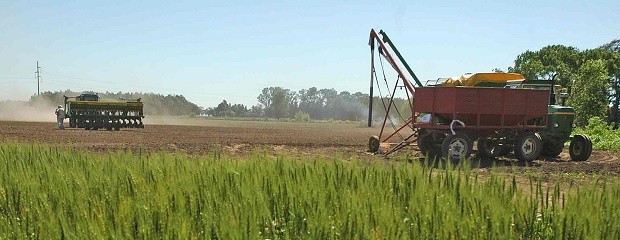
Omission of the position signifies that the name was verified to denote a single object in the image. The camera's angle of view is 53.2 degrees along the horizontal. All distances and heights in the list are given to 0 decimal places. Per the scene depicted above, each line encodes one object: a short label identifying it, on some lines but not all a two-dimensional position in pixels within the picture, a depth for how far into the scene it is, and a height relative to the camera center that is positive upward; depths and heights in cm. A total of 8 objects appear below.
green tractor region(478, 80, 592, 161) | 1571 -57
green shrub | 2239 -99
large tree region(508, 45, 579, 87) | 5653 +484
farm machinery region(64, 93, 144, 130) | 3475 -85
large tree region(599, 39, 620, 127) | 5850 +358
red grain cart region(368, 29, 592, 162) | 1473 -18
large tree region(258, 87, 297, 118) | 15358 -34
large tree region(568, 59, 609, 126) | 4809 +154
